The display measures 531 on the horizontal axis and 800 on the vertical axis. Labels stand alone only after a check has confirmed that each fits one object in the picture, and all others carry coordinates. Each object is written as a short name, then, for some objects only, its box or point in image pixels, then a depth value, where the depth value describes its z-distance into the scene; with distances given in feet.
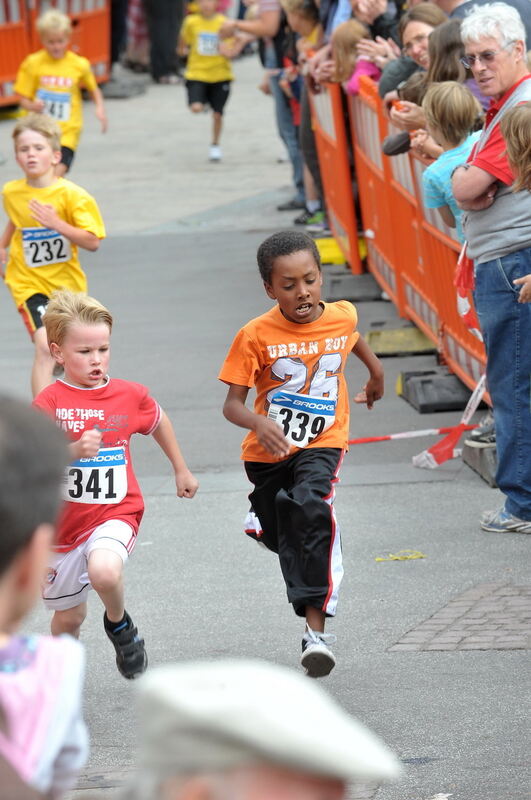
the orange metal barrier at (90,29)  161.79
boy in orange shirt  32.63
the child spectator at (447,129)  41.86
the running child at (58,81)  90.07
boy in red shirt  31.37
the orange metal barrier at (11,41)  152.66
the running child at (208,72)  124.98
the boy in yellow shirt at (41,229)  52.13
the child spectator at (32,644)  11.99
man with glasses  38.27
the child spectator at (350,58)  69.51
